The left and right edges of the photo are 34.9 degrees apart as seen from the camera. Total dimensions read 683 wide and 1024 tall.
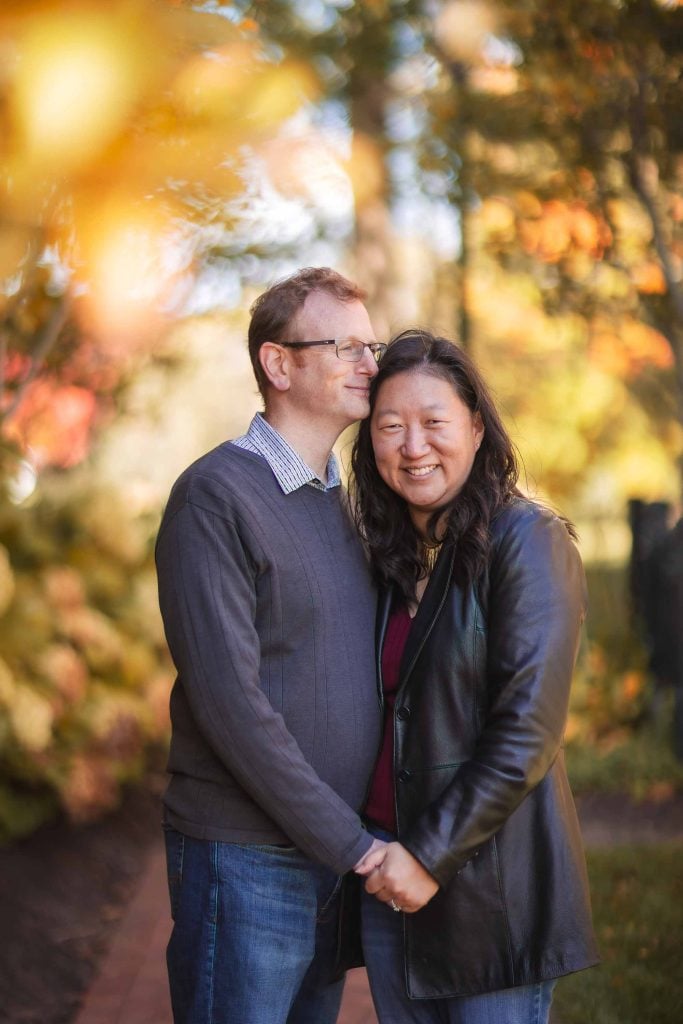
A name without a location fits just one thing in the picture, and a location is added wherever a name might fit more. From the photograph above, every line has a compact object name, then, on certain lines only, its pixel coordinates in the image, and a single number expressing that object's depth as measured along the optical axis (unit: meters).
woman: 2.28
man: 2.35
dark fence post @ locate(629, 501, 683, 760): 6.67
